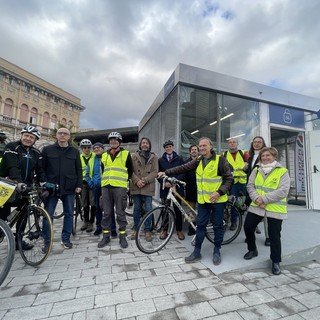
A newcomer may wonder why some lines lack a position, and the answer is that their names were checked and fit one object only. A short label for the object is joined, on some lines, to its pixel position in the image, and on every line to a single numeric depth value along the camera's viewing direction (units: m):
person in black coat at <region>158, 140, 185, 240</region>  3.73
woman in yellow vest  2.57
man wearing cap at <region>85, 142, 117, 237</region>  3.99
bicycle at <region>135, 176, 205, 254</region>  3.17
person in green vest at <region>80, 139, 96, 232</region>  4.24
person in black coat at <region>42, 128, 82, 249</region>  3.15
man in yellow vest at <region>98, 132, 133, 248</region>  3.34
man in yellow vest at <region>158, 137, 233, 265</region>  2.76
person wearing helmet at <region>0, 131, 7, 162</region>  3.19
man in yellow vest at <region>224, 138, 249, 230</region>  3.92
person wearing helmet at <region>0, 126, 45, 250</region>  2.74
